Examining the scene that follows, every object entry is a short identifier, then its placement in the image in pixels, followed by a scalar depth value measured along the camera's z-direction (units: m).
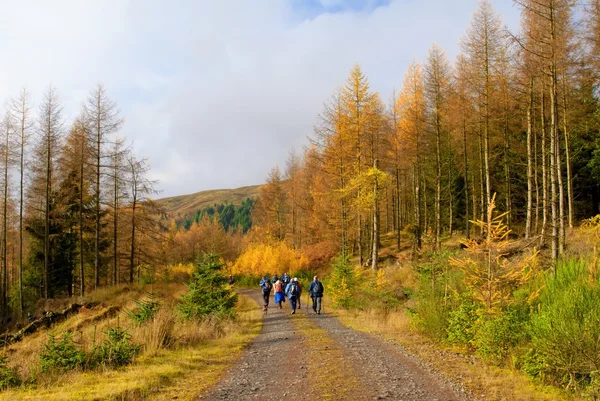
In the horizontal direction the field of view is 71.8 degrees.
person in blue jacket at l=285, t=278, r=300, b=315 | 17.59
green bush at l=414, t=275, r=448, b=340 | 9.62
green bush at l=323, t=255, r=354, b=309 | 17.97
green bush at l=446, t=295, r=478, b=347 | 8.19
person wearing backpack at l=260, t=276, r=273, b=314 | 18.94
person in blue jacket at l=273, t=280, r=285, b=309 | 20.16
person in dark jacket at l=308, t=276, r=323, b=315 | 17.53
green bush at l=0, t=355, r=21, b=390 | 6.27
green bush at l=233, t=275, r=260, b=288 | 39.82
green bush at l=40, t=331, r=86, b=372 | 7.00
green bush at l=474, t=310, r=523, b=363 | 7.17
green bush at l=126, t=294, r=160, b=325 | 10.31
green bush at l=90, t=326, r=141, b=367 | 7.62
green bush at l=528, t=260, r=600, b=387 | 5.34
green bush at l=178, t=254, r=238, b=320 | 13.56
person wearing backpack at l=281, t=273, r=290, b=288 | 22.84
